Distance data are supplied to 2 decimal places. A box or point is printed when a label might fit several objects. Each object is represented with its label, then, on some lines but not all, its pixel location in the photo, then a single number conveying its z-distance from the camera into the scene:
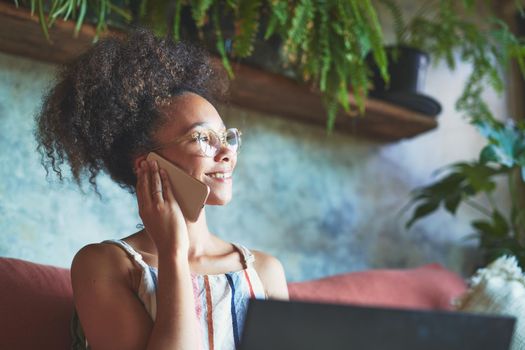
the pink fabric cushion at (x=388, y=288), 1.79
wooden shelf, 1.60
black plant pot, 2.21
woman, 1.18
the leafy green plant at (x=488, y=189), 2.07
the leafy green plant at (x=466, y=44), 2.24
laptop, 0.75
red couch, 1.30
